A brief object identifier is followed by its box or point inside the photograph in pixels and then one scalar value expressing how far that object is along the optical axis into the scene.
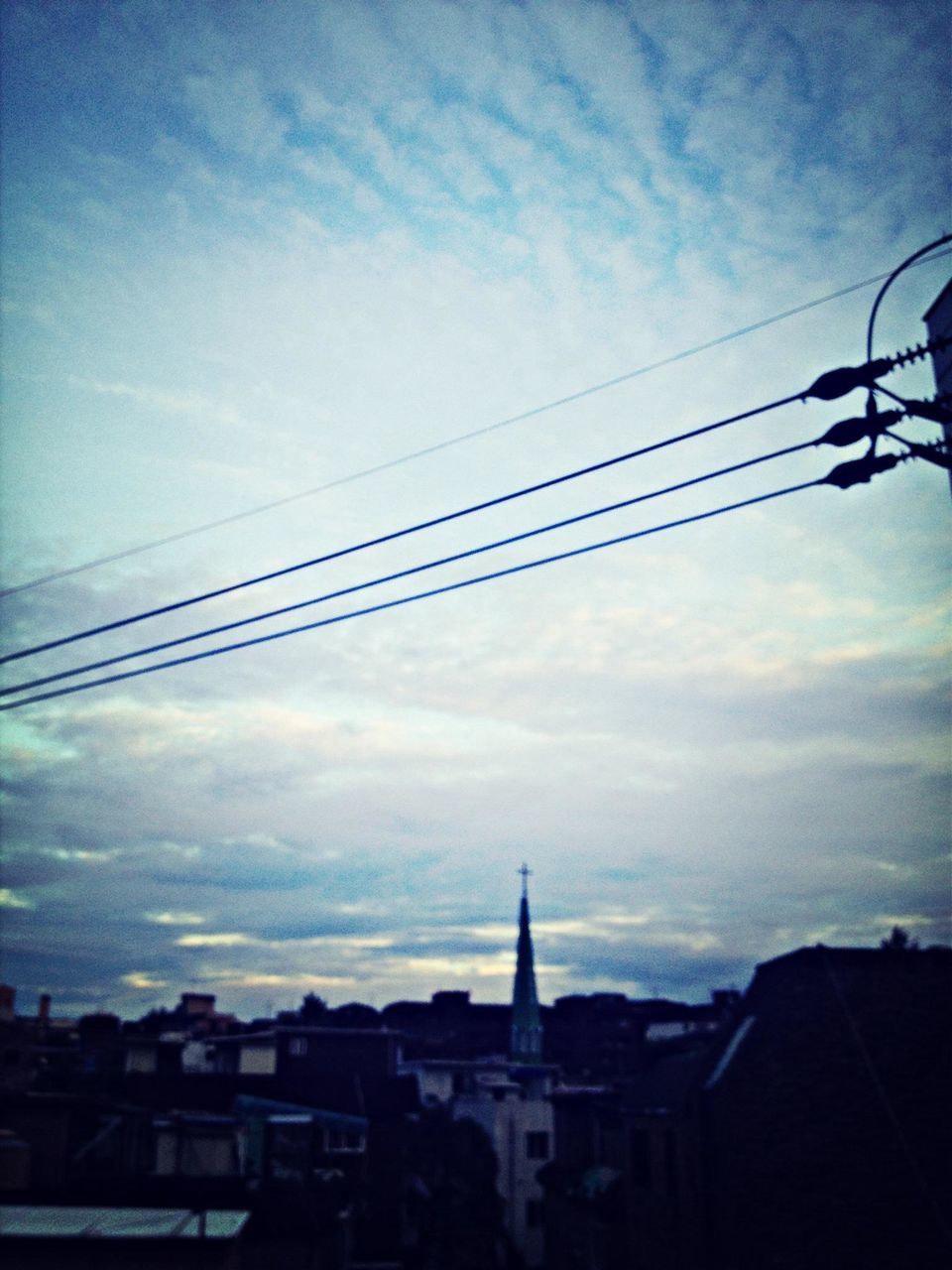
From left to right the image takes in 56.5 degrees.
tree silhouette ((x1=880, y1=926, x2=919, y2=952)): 52.89
